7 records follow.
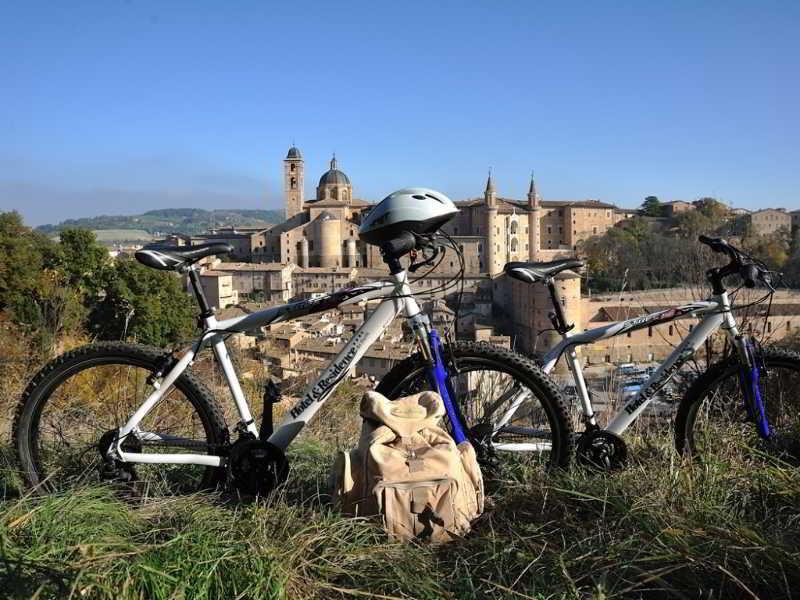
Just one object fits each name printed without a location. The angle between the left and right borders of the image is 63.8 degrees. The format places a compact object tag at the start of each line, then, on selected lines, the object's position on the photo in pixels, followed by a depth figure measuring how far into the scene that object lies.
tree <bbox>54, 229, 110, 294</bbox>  18.58
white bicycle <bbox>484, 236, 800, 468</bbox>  2.14
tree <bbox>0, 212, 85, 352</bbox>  11.70
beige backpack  1.69
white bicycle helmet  2.03
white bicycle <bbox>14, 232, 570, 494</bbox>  2.03
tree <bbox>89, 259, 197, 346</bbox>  16.47
